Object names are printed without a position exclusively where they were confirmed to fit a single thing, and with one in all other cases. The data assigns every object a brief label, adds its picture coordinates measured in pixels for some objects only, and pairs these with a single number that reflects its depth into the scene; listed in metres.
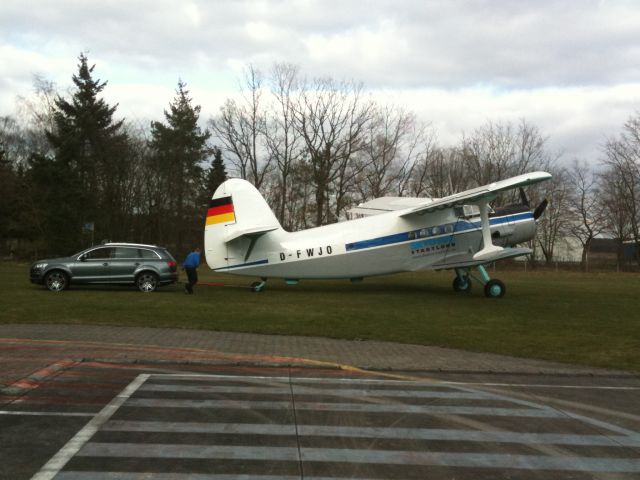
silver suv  19.20
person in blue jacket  19.56
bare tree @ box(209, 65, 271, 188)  60.41
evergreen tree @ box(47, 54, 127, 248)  45.09
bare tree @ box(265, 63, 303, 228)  59.50
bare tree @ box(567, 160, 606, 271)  64.56
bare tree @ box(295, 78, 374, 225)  57.41
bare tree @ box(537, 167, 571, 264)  66.38
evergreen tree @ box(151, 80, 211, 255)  57.12
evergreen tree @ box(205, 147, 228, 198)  62.25
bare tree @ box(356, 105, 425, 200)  59.00
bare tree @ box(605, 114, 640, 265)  56.75
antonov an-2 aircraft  20.05
